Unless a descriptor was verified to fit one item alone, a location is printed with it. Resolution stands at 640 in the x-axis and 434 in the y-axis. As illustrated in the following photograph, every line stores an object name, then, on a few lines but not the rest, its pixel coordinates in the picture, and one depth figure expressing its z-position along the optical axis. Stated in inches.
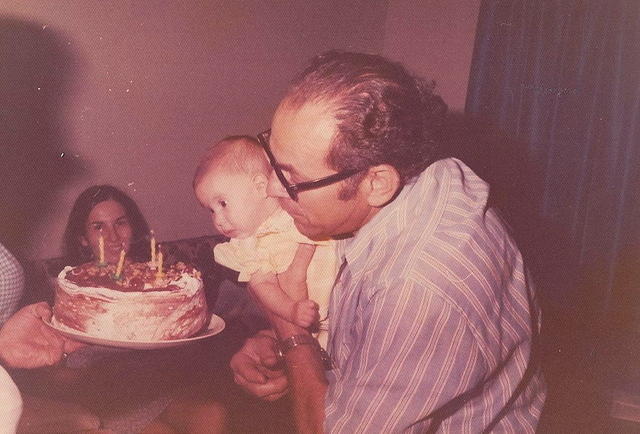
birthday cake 33.7
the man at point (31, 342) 32.7
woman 37.4
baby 36.9
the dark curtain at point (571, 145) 61.8
